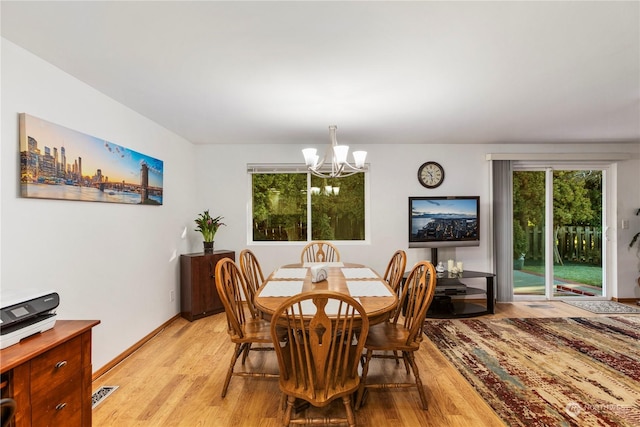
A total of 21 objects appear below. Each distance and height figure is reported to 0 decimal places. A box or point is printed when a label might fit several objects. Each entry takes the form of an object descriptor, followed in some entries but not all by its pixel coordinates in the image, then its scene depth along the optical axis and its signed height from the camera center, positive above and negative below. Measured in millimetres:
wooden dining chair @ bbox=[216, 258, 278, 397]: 2279 -799
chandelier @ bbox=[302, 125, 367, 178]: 3029 +495
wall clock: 4930 +559
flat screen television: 4617 -106
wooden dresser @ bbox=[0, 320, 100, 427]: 1376 -710
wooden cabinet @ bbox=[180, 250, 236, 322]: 4121 -877
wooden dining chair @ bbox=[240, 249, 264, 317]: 2830 -532
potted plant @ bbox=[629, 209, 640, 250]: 4957 -358
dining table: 2098 -563
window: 5043 +91
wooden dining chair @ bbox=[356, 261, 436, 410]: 2191 -845
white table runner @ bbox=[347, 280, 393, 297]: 2409 -561
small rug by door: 4520 -1273
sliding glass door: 5094 -267
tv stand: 4309 -1047
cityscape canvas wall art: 2099 +345
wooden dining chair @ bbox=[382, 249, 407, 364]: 2997 -519
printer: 1448 -444
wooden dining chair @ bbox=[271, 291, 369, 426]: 1726 -745
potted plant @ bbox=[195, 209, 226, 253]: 4391 -204
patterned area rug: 2234 -1273
